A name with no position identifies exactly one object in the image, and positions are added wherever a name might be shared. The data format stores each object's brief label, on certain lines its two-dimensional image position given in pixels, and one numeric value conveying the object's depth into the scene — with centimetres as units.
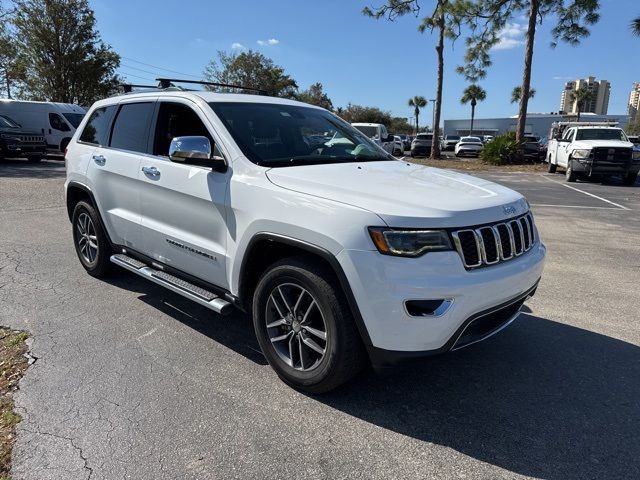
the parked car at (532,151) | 2600
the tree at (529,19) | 2281
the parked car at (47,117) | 2228
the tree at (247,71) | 4944
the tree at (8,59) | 3023
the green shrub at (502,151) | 2456
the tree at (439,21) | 2617
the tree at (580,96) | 7969
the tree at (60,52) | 3262
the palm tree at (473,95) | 7631
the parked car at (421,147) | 3359
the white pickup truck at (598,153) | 1584
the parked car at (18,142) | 1836
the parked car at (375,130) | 2156
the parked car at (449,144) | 4612
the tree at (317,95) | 6675
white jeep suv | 263
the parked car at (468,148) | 3416
